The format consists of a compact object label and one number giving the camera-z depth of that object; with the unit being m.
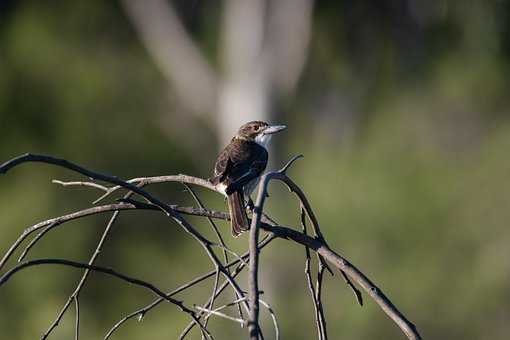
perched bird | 8.54
